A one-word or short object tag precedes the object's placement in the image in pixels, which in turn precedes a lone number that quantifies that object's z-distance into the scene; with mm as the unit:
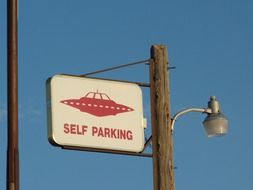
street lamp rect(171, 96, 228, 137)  14375
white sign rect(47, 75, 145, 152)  14164
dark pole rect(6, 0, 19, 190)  12931
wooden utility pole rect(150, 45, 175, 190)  13891
